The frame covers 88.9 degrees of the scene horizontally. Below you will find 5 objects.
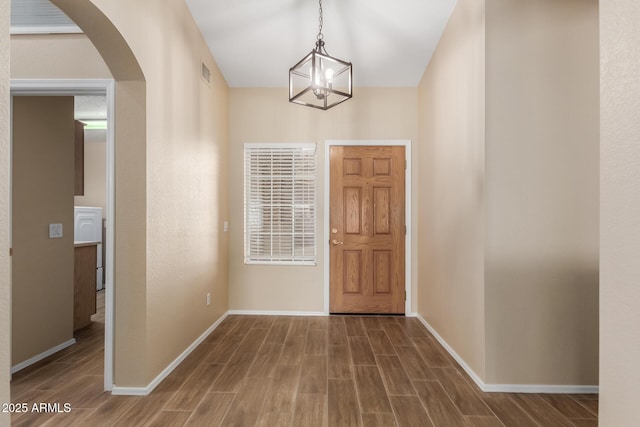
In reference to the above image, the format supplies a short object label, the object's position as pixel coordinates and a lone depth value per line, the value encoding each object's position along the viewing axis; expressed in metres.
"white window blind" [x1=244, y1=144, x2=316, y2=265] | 4.19
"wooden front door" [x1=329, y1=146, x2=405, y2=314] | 4.16
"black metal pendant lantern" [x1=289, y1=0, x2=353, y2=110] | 2.22
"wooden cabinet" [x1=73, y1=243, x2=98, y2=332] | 3.38
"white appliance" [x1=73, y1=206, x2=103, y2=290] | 5.52
